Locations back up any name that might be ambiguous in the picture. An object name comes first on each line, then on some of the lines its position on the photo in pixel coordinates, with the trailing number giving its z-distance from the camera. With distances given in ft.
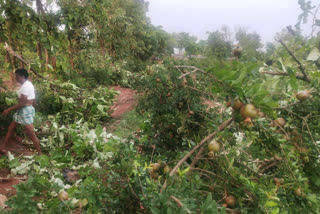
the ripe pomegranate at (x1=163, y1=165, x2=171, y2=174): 4.57
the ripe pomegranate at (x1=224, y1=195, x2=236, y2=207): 3.81
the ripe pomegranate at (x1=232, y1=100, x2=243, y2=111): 3.61
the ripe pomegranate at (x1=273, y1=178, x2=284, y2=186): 4.43
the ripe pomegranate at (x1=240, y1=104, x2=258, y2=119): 3.33
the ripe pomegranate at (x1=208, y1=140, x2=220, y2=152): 4.15
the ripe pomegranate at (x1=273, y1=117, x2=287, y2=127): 4.66
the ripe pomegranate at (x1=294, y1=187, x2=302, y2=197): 4.29
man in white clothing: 11.47
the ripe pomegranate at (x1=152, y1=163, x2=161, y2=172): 4.66
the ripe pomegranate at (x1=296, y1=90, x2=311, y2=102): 4.40
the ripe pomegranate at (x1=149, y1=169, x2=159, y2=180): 4.56
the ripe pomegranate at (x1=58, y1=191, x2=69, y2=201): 3.96
